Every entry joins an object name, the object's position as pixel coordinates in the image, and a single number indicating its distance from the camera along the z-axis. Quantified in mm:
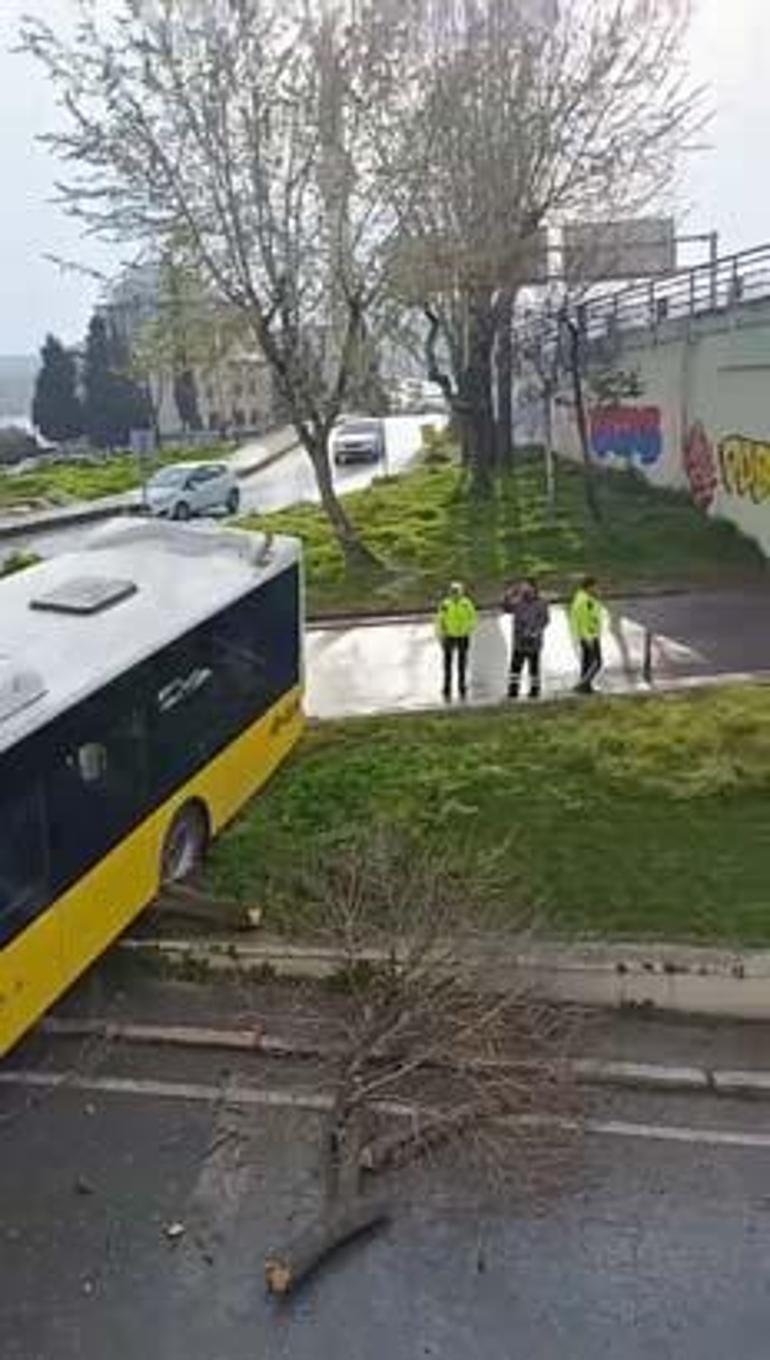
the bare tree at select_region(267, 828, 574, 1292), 7836
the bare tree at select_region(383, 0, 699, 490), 28953
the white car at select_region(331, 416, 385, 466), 59219
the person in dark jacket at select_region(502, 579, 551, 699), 16375
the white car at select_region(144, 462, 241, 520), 40094
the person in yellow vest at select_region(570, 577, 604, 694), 16359
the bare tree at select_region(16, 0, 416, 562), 24141
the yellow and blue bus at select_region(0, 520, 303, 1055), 8695
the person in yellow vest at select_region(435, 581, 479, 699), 16656
